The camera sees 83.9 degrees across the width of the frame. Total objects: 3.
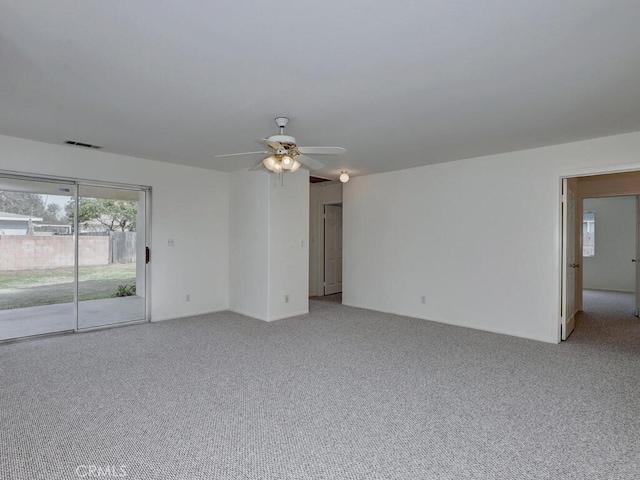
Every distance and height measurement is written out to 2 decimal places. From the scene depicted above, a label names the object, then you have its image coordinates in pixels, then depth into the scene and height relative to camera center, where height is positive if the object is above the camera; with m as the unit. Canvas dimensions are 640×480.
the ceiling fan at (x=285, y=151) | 3.08 +0.80
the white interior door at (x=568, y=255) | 4.36 -0.22
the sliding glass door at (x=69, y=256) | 4.29 -0.21
